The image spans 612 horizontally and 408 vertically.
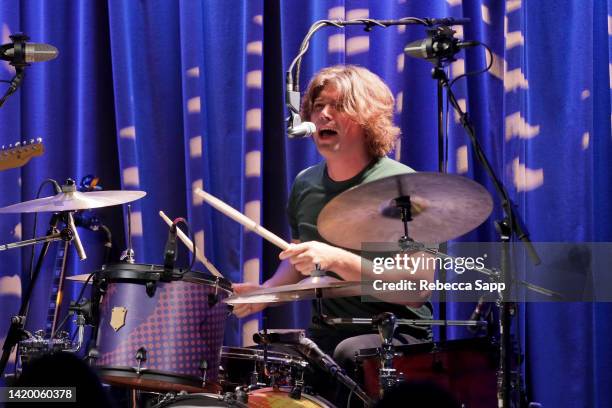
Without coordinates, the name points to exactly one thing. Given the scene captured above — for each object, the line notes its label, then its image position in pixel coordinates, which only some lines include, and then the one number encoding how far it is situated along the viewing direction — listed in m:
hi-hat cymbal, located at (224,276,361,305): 4.74
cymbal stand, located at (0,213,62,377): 6.27
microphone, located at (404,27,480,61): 5.36
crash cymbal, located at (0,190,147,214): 6.13
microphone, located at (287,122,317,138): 4.92
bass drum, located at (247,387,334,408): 4.84
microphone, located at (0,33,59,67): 6.20
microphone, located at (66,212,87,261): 6.61
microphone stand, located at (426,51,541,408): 4.40
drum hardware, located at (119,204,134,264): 6.08
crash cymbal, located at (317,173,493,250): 4.52
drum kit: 4.75
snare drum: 5.13
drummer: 6.07
